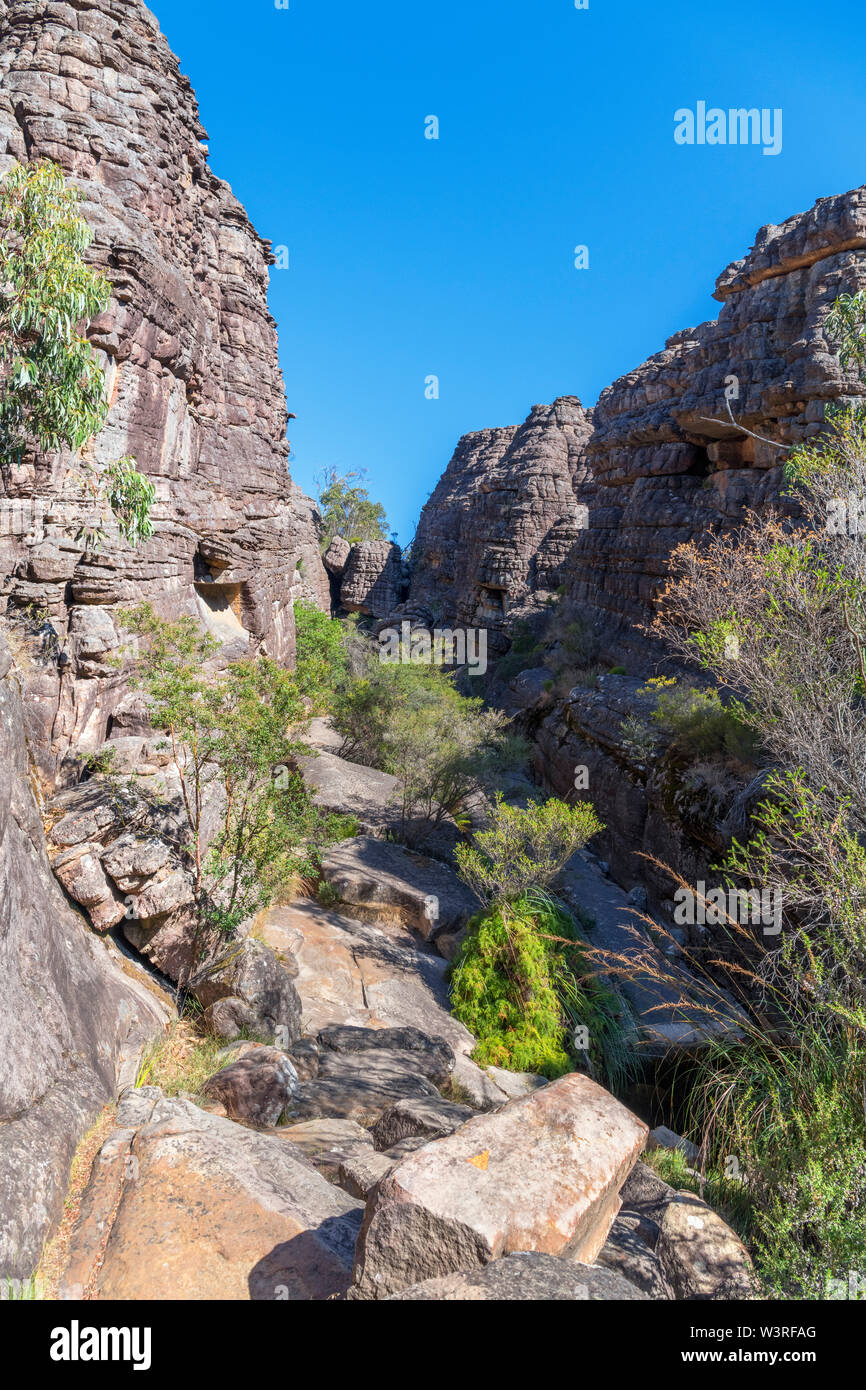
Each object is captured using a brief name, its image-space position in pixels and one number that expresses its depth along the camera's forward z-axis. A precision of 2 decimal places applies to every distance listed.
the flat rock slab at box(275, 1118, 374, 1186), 5.77
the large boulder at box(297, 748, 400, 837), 16.52
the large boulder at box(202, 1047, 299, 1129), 6.52
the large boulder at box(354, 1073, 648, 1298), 3.39
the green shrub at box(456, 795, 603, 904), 11.52
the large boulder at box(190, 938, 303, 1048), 7.83
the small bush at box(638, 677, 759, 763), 14.85
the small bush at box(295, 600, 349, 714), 26.70
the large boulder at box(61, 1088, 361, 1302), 3.90
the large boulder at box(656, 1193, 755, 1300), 4.70
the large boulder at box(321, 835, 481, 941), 13.37
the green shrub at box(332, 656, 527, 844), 17.09
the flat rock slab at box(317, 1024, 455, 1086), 8.70
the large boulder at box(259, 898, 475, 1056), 10.40
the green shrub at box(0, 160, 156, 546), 7.54
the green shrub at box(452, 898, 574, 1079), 10.55
